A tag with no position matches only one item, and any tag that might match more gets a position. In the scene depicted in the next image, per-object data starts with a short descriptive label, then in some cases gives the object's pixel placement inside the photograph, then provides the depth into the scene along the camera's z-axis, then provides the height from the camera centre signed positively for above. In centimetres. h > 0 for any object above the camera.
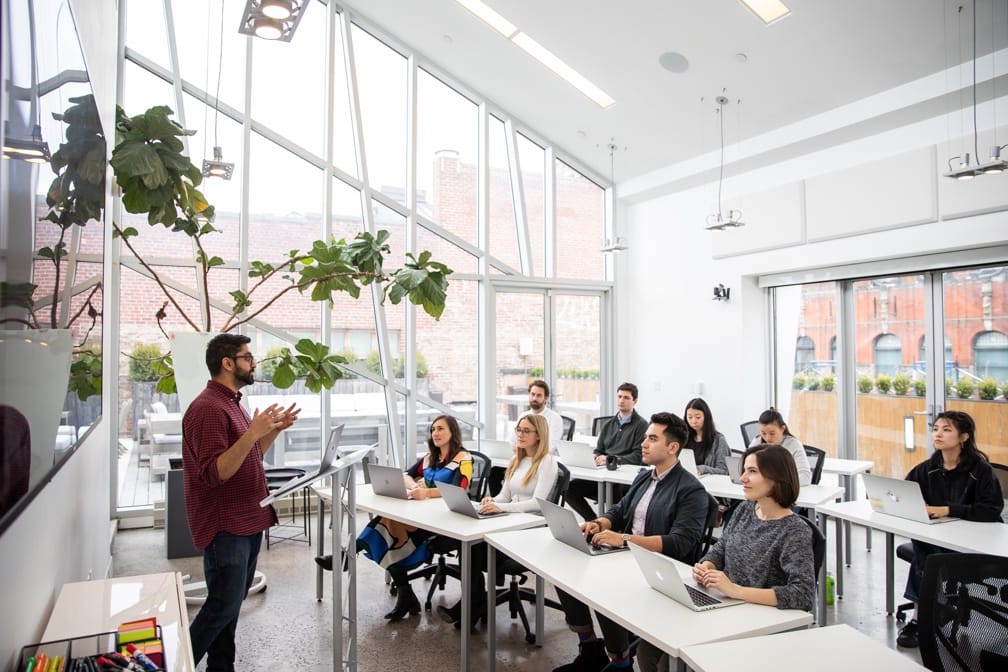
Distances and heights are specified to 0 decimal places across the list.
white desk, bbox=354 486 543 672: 353 -97
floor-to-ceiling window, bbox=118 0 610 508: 679 +155
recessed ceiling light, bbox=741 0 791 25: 515 +258
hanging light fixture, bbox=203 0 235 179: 575 +155
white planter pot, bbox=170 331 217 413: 462 -10
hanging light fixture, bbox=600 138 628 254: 738 +112
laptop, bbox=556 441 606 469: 563 -89
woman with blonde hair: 414 -85
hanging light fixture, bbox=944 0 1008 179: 421 +113
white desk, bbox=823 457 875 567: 536 -97
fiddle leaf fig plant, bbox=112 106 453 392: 347 +75
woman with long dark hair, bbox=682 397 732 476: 555 -75
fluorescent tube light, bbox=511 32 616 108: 689 +289
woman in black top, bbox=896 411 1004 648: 386 -79
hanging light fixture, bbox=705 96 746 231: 616 +118
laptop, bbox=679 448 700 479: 503 -83
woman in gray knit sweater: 250 -77
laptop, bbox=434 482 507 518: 384 -87
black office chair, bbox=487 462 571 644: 405 -154
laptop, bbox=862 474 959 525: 378 -86
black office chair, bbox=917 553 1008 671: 228 -90
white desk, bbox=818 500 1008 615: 338 -97
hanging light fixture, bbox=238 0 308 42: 347 +174
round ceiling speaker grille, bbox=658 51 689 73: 607 +258
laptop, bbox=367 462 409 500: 439 -87
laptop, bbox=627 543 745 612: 245 -88
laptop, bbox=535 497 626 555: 312 -85
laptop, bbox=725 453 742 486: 494 -87
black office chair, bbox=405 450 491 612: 444 -131
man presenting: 302 -70
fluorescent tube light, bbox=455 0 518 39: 662 +324
